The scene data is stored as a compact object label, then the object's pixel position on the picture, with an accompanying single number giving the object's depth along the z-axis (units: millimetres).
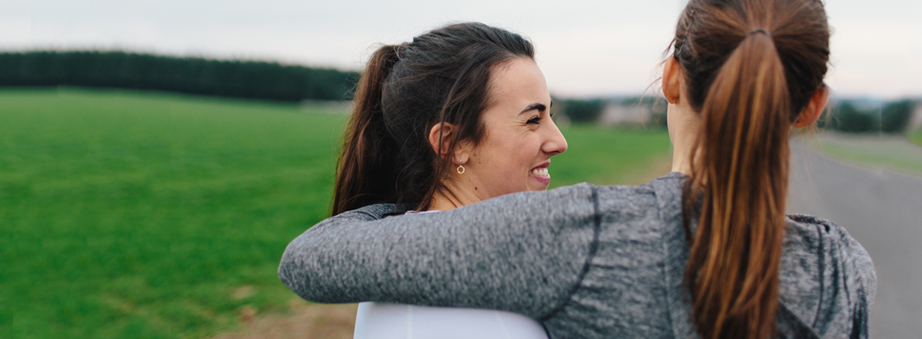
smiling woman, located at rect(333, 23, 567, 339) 823
